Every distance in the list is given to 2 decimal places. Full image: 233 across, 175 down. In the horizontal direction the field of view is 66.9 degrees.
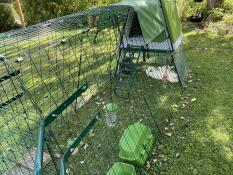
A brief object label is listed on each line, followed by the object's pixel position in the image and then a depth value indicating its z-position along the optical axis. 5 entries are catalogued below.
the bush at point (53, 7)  7.21
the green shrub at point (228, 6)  5.27
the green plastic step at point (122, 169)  1.93
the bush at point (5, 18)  8.72
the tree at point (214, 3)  5.18
